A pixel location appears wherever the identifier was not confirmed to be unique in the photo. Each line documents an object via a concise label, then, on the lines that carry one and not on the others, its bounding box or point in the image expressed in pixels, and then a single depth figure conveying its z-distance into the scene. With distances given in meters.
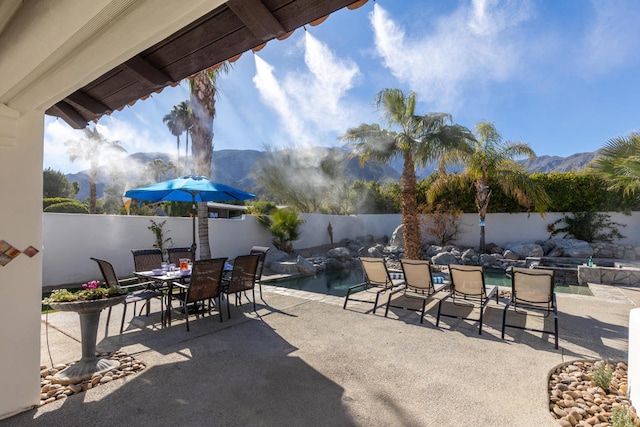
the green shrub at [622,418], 2.19
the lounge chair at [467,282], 5.00
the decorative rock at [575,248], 12.70
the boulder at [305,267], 10.87
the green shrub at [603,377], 2.92
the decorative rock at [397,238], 16.09
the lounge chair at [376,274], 5.80
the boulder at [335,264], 12.82
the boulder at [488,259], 13.19
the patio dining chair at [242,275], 5.15
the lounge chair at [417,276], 5.45
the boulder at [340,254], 13.94
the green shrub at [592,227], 13.92
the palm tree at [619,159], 6.62
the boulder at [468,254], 13.78
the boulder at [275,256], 11.88
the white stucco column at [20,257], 2.56
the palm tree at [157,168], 44.50
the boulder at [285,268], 10.69
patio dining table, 4.69
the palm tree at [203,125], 8.81
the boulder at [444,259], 12.70
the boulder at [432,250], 14.93
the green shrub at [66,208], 14.38
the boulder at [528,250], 13.54
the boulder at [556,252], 13.22
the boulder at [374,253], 14.26
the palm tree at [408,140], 9.89
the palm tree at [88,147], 28.48
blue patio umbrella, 5.56
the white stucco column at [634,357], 2.47
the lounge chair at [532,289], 4.59
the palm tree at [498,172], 13.86
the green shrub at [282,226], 13.98
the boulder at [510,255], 13.25
